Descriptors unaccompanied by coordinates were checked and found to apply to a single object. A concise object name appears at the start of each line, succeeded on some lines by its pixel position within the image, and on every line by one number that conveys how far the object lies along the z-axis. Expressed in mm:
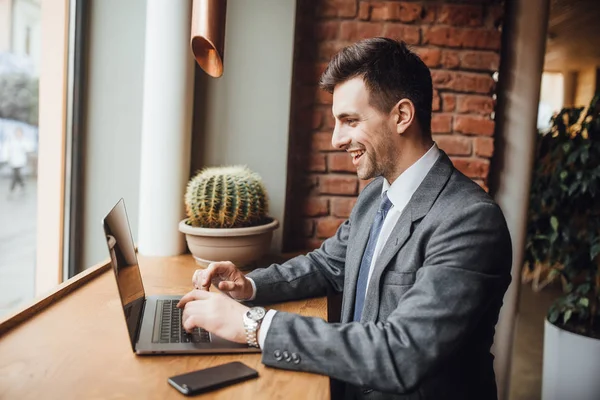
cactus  1812
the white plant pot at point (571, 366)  2525
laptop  1139
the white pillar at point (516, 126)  2250
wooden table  968
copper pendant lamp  1673
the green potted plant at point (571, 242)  2545
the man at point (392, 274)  1053
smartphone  965
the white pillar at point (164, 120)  2025
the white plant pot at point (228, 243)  1803
